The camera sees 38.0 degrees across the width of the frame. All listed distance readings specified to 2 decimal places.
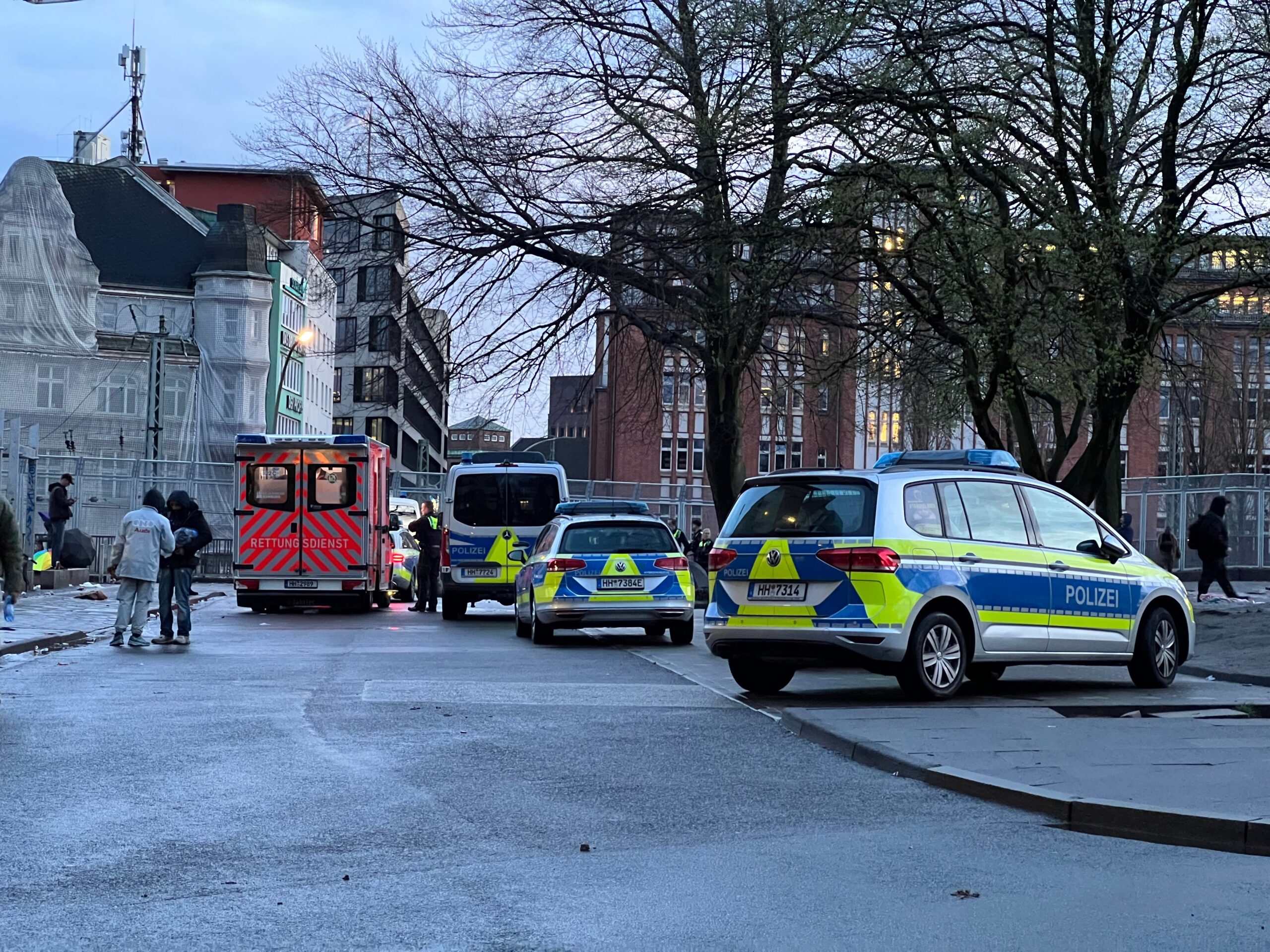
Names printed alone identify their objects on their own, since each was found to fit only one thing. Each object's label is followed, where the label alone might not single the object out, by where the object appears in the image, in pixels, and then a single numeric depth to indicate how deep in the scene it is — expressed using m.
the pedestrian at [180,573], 21.34
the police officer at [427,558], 32.31
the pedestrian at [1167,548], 40.81
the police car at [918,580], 13.64
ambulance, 30.84
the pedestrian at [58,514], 36.44
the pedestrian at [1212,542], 29.81
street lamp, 46.75
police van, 29.41
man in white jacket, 20.44
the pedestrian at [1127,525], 38.68
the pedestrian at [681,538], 37.28
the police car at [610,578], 22.09
